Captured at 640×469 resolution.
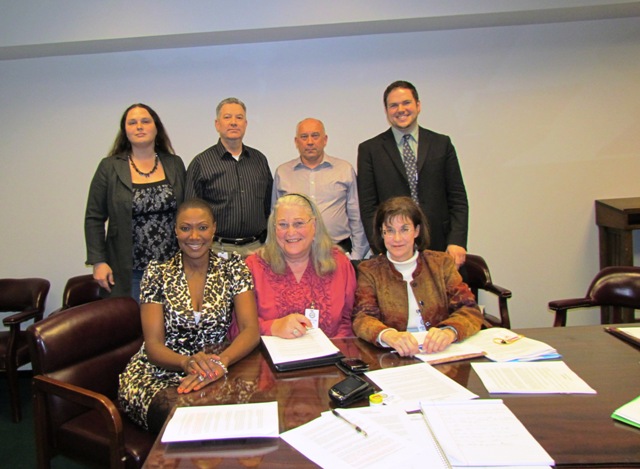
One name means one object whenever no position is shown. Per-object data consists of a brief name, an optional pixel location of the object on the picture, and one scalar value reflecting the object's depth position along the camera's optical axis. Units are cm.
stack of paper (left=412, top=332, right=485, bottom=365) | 171
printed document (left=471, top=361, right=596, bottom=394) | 145
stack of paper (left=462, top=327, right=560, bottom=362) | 170
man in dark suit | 296
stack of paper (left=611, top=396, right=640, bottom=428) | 125
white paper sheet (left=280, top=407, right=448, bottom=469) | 112
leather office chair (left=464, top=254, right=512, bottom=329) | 320
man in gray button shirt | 327
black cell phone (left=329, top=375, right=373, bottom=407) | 139
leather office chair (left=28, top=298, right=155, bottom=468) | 177
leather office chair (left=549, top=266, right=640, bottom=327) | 253
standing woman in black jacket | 284
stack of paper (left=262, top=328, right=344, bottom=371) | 168
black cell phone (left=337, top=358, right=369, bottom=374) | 163
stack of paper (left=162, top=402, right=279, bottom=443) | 123
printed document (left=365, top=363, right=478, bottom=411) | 141
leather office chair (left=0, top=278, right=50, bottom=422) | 321
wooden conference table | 114
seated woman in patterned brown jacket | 217
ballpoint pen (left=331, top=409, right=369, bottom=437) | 124
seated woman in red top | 221
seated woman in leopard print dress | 193
